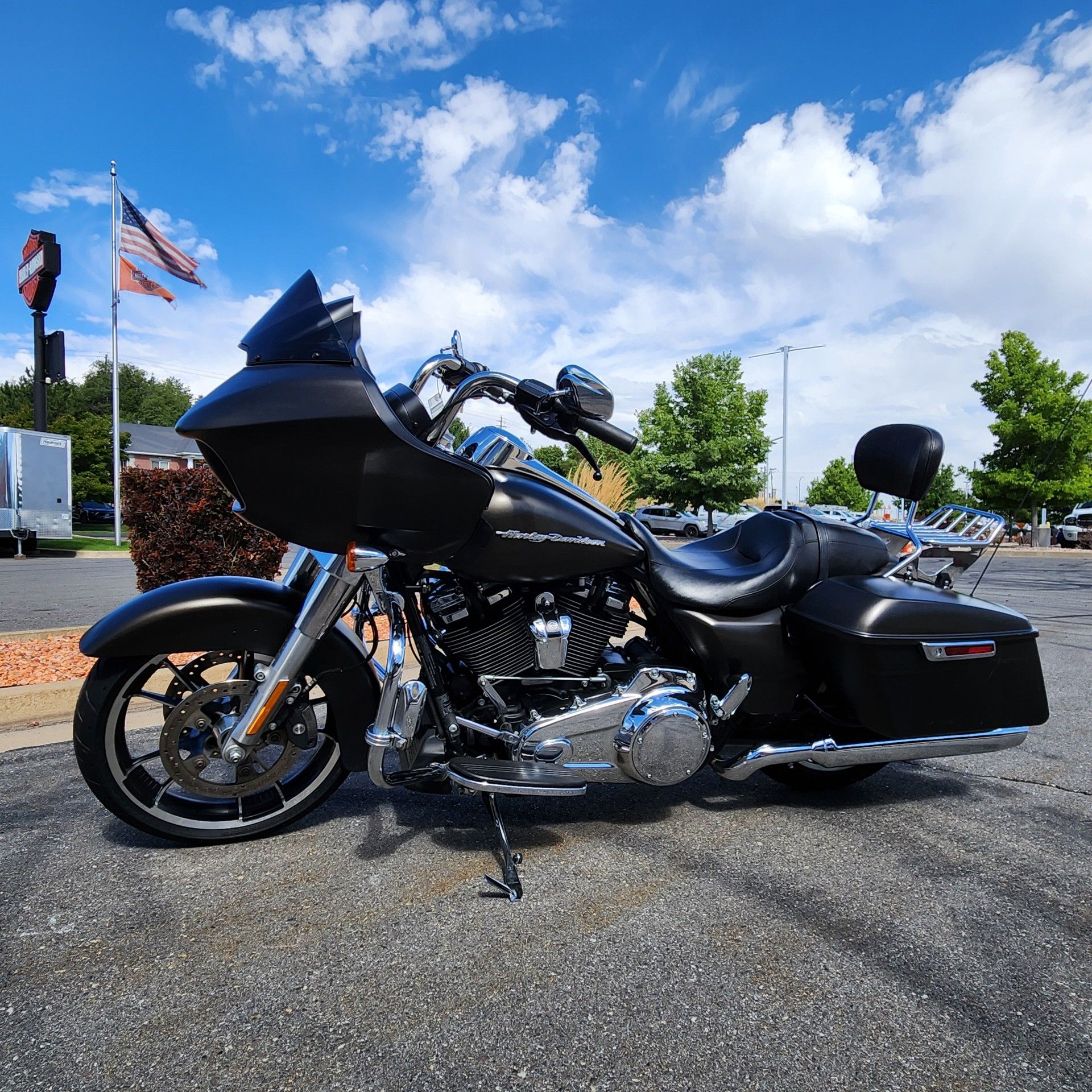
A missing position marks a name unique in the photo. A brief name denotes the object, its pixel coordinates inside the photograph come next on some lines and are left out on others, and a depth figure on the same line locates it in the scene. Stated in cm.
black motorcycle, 216
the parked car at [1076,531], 2609
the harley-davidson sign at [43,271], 1192
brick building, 5087
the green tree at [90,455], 3606
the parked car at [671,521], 3169
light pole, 3419
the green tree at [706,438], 2836
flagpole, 1825
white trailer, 1562
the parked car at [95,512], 4309
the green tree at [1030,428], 2495
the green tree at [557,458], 2264
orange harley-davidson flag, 1769
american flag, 1709
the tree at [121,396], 5616
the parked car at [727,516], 2892
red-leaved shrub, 577
